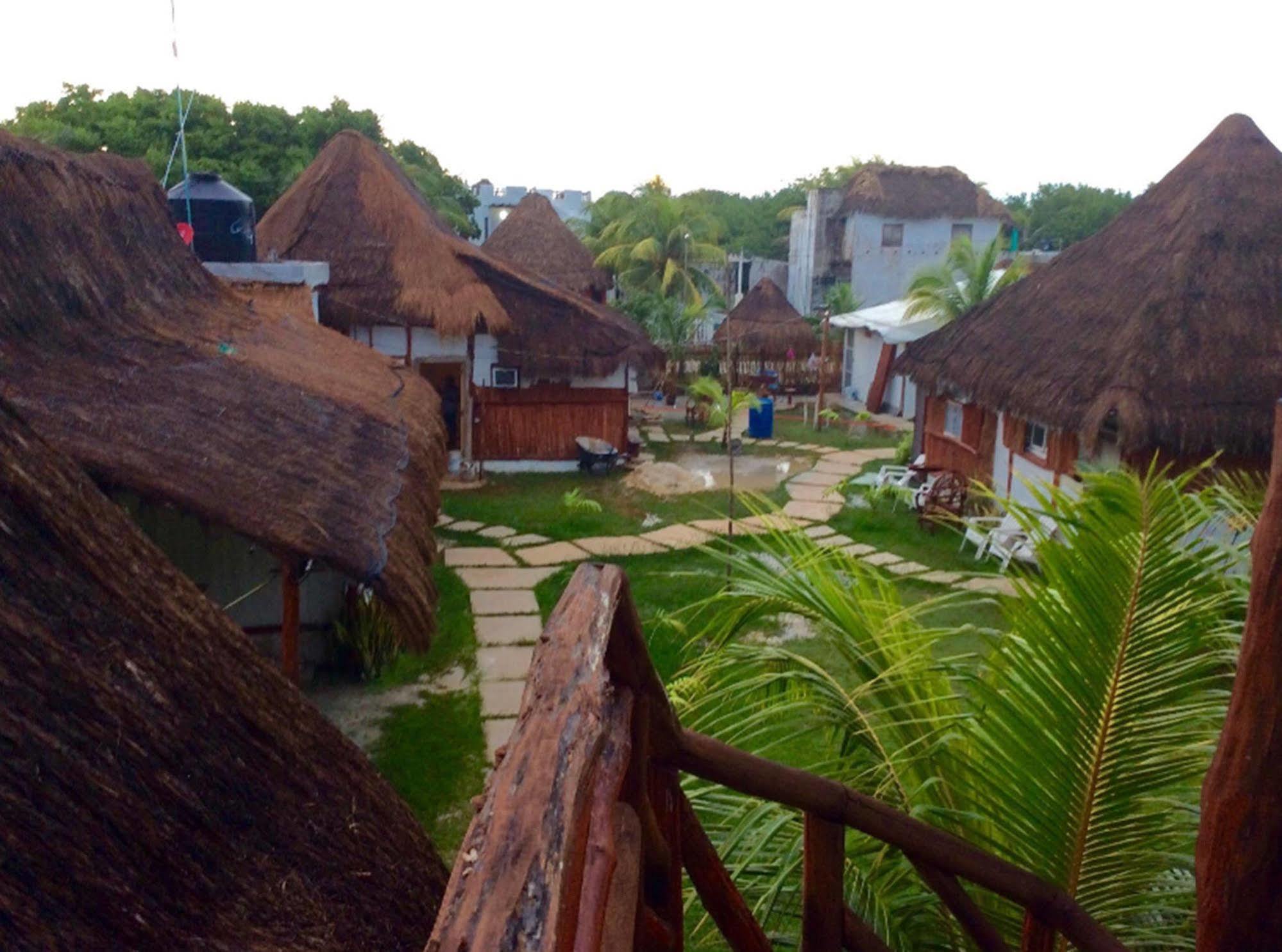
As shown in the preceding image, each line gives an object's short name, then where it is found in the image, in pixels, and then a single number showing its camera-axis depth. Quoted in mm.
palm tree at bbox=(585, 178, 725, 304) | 27094
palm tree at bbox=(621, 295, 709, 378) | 23484
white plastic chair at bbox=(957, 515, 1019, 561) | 10836
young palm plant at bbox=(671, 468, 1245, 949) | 2461
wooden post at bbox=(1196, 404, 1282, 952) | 1754
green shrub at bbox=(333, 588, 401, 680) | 7969
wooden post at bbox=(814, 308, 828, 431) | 20750
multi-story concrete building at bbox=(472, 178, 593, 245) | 38656
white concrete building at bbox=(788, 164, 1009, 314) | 28531
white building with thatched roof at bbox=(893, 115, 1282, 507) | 9742
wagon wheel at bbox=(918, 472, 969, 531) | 12391
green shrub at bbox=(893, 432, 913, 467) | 16875
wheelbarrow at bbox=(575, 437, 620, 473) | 15688
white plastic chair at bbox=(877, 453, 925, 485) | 14492
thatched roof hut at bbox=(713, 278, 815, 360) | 24703
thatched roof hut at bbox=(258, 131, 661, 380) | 14414
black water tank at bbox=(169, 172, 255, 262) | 11578
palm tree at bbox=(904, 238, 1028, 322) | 17000
